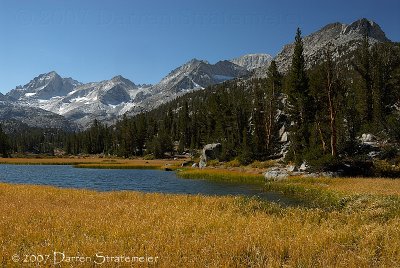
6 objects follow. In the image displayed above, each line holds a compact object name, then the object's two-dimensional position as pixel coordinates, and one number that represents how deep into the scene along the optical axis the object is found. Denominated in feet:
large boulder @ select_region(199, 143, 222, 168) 272.00
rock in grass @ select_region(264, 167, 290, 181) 152.87
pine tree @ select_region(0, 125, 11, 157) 565.12
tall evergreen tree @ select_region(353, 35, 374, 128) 263.90
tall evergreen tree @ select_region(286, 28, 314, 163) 202.78
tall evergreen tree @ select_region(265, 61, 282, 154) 257.75
